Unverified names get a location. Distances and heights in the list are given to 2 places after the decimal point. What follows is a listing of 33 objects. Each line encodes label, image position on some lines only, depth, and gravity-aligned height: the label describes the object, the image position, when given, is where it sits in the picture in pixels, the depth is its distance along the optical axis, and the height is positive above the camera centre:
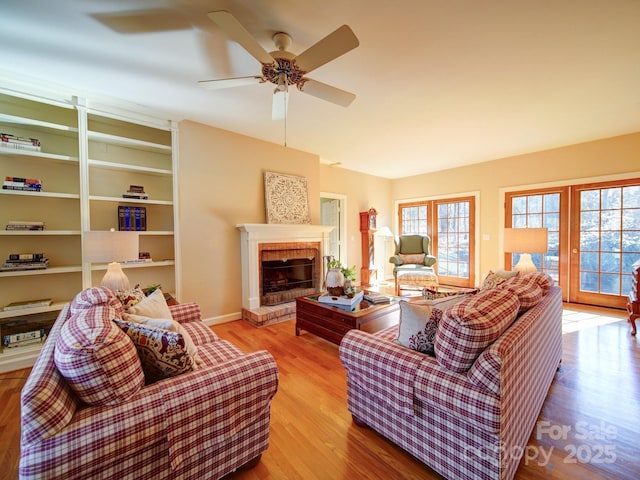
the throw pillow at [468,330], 1.15 -0.43
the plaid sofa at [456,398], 1.10 -0.78
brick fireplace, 3.61 -0.48
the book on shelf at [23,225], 2.34 +0.11
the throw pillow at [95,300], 1.44 -0.36
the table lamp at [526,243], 2.91 -0.11
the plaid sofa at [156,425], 0.86 -0.71
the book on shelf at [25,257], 2.38 -0.18
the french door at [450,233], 5.37 +0.03
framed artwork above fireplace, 3.98 +0.58
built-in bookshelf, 2.43 +0.48
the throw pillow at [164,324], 1.30 -0.44
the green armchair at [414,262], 4.66 -0.55
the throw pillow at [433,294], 1.89 -0.44
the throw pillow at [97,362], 0.95 -0.46
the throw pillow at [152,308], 1.54 -0.43
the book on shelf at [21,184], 2.30 +0.48
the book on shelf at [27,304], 2.30 -0.61
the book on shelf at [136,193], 2.89 +0.48
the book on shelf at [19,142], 2.28 +0.84
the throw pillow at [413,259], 5.27 -0.49
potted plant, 2.84 -0.52
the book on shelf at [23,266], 2.31 -0.26
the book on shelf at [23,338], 2.36 -0.92
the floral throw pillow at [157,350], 1.18 -0.51
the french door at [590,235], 3.81 -0.03
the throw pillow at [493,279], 2.40 -0.42
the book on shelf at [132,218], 2.87 +0.20
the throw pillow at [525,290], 1.57 -0.35
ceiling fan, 1.48 +1.16
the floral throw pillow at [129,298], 1.68 -0.41
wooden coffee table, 2.48 -0.82
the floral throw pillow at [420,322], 1.42 -0.49
